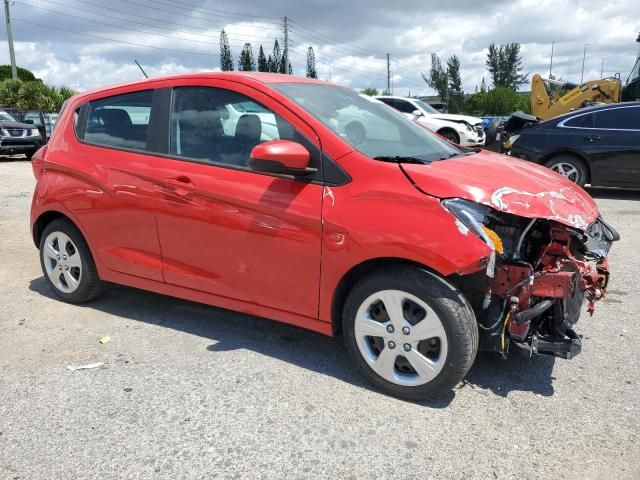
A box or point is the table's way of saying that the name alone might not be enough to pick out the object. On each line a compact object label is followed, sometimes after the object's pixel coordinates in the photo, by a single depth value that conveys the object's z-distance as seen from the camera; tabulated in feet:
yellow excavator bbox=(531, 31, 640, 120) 50.08
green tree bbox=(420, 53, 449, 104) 247.70
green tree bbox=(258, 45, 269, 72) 204.24
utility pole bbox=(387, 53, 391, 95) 257.77
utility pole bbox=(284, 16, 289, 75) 147.83
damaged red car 9.60
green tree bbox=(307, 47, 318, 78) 226.17
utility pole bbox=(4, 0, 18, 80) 127.41
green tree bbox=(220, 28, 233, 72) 223.20
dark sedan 28.40
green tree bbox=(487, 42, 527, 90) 269.85
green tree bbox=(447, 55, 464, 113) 245.86
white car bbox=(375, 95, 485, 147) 51.80
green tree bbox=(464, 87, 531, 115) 205.46
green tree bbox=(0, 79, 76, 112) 97.40
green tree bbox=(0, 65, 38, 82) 203.63
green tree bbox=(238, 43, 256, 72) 200.60
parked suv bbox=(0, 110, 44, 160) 54.24
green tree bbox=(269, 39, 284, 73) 192.44
